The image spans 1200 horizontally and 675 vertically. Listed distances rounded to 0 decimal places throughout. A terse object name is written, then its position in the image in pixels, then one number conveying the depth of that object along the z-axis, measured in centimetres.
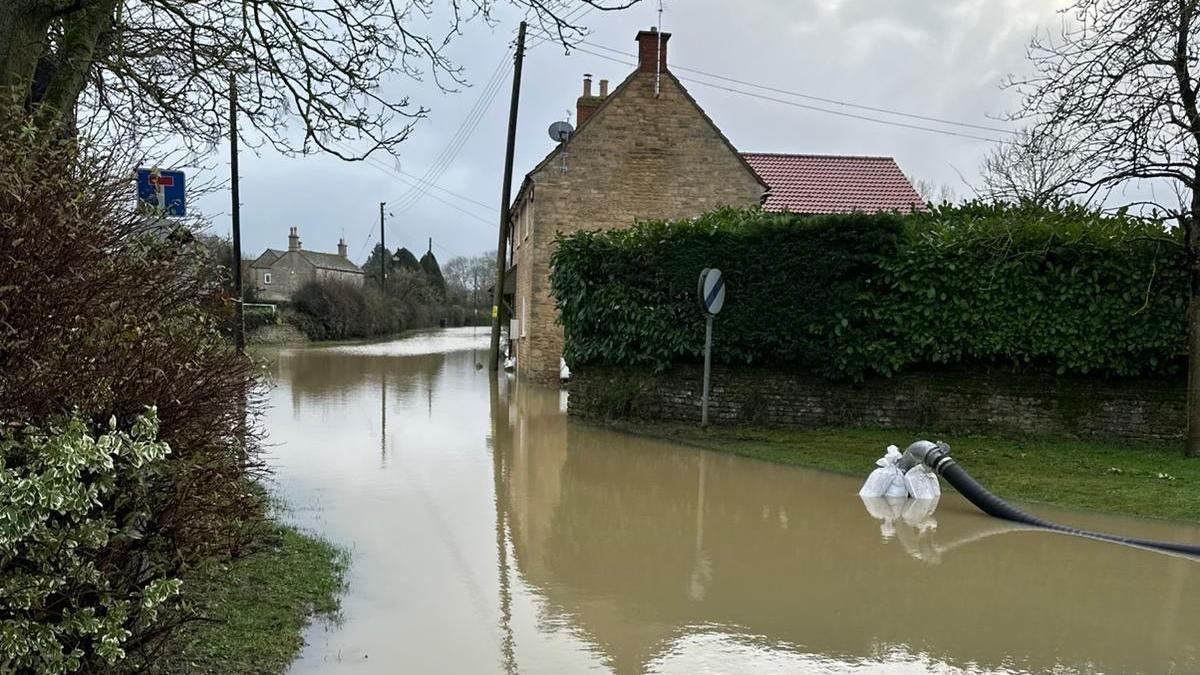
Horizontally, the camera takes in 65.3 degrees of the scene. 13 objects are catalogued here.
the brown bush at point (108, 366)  356
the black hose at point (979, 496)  837
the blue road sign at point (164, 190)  586
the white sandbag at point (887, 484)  948
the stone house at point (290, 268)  8550
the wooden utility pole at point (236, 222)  2091
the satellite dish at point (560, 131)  2572
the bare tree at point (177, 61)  736
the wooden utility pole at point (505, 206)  2781
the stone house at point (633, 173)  2352
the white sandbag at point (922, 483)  930
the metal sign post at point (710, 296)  1384
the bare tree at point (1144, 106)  1133
